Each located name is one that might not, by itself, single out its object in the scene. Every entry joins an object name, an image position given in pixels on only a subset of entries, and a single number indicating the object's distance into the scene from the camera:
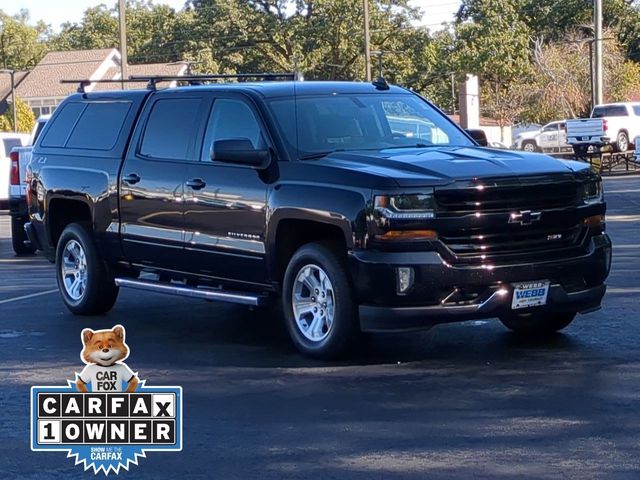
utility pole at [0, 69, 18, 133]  60.15
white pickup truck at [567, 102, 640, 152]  38.78
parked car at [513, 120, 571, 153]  51.93
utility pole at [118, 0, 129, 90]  35.31
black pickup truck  7.97
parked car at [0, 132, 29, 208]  27.03
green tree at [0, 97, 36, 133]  63.62
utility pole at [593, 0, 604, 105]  39.78
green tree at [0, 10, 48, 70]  98.12
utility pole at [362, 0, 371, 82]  46.49
